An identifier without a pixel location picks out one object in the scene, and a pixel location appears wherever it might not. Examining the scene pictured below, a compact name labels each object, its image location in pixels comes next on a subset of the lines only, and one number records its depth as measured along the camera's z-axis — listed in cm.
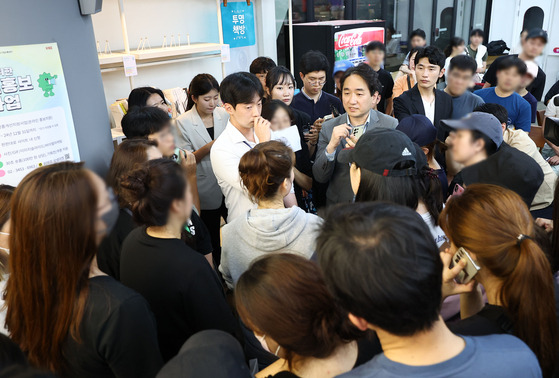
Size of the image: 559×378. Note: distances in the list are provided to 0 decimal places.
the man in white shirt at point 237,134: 200
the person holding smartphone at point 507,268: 93
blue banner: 481
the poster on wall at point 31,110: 187
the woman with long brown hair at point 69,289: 88
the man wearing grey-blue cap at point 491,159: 160
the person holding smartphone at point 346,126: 212
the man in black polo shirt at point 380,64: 437
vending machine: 532
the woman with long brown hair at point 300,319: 90
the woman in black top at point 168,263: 121
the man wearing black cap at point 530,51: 291
